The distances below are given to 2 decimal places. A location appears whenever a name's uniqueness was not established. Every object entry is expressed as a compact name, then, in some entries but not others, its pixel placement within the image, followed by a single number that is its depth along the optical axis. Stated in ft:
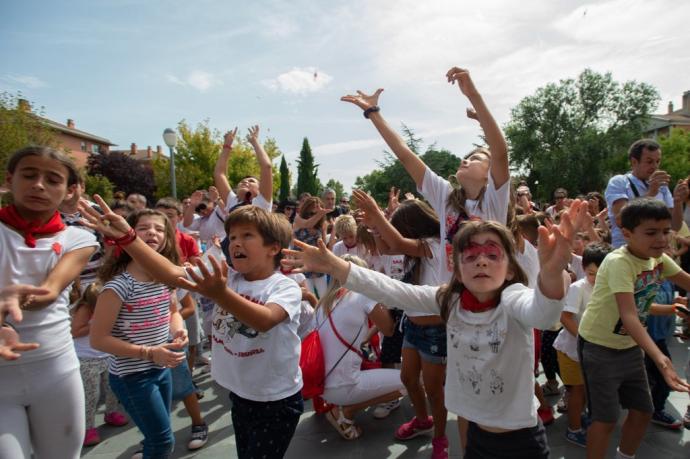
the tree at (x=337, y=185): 332.43
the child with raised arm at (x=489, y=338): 5.98
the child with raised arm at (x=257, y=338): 6.59
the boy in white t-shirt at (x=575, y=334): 10.32
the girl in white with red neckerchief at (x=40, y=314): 5.95
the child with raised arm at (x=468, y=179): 8.18
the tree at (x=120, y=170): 138.41
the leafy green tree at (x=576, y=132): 126.72
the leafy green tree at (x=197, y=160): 98.48
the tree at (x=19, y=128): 60.73
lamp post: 40.19
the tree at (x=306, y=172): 197.06
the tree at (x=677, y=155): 139.14
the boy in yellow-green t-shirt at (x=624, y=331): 8.02
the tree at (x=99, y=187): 110.52
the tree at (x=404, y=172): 120.98
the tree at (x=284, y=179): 190.90
